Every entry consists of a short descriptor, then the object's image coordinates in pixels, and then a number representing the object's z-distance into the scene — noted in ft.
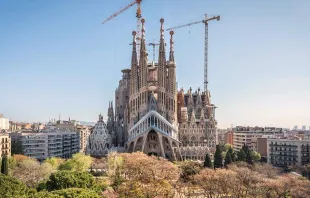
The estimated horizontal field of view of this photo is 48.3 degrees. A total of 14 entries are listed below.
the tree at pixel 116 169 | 172.76
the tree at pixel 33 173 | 179.83
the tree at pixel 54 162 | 221.46
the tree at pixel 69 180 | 149.18
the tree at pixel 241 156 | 257.16
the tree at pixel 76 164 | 212.43
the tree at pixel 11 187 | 122.11
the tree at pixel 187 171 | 189.67
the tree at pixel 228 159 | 248.67
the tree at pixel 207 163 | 243.93
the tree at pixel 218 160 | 246.08
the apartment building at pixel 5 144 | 275.26
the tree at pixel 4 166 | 195.07
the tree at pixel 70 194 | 106.92
